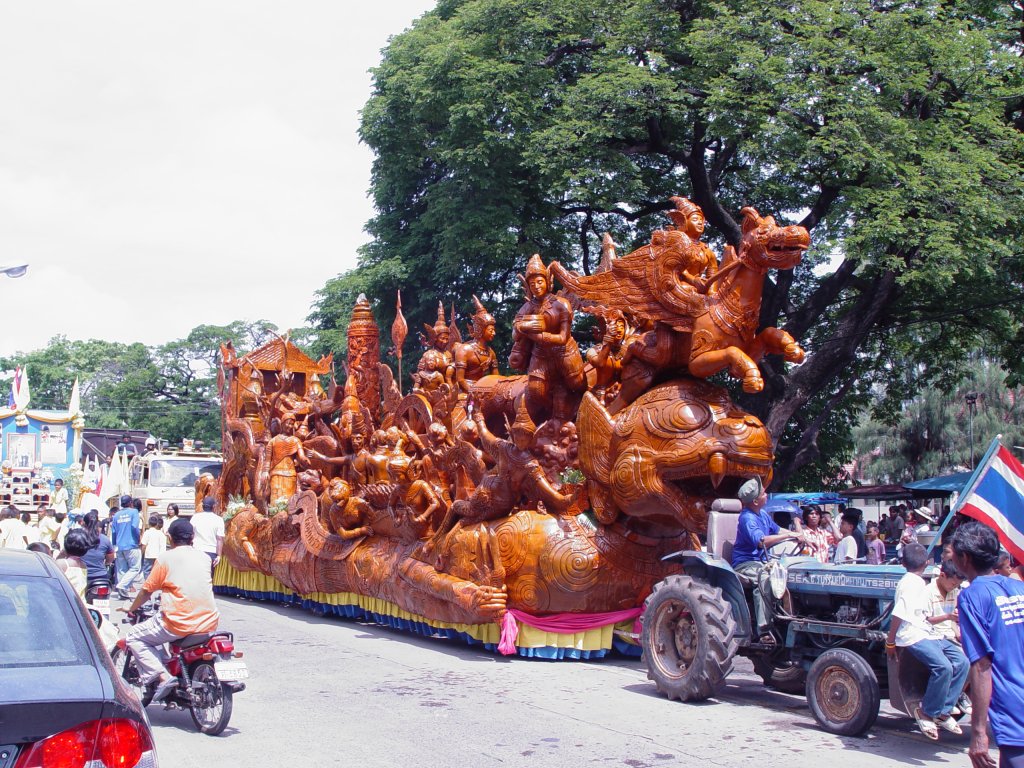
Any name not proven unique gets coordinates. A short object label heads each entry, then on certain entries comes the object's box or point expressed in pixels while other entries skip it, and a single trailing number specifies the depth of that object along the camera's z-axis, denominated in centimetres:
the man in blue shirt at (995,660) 379
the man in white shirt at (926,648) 615
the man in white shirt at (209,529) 1164
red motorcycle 681
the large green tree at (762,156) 1473
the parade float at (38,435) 4109
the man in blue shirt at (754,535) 780
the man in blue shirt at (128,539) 1469
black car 327
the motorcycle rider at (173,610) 689
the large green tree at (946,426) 2825
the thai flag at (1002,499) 682
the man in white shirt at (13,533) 1157
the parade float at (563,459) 898
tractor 662
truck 2056
